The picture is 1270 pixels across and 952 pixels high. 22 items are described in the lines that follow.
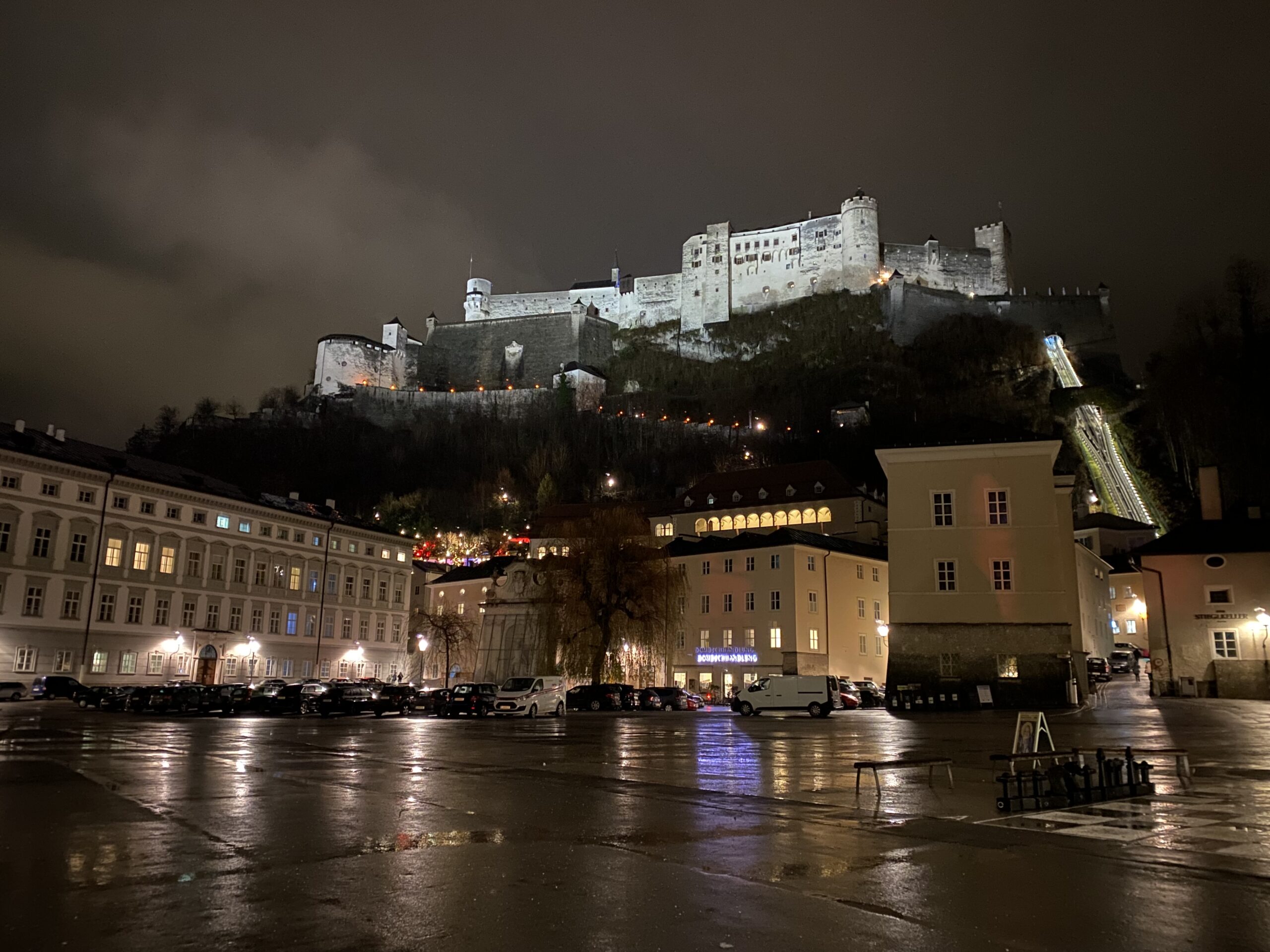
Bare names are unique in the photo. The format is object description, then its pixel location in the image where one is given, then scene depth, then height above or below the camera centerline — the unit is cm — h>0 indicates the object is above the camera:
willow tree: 4591 +362
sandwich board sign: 1249 -78
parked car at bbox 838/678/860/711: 4238 -111
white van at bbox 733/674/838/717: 3550 -93
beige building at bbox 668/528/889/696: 5247 +364
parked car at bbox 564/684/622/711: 4188 -141
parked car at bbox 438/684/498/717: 3584 -140
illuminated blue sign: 5344 +87
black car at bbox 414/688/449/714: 3775 -155
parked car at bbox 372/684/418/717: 3866 -157
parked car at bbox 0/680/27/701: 4425 -172
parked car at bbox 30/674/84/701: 4650 -157
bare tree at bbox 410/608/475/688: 6812 +242
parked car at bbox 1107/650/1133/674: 6019 +103
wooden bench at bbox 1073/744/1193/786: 1206 -107
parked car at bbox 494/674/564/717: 3528 -121
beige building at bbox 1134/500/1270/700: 4150 +315
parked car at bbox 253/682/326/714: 3881 -172
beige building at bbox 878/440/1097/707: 3684 +414
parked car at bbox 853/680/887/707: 4572 -106
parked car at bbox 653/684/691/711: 4434 -145
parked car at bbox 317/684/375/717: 3731 -159
